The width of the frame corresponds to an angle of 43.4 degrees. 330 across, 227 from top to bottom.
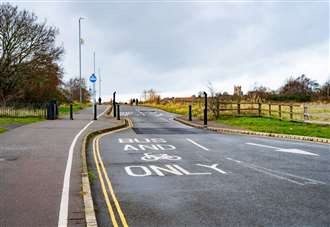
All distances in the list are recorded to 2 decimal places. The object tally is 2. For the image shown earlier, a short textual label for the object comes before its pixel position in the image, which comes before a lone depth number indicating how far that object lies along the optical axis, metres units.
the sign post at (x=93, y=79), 30.69
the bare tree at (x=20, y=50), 36.75
